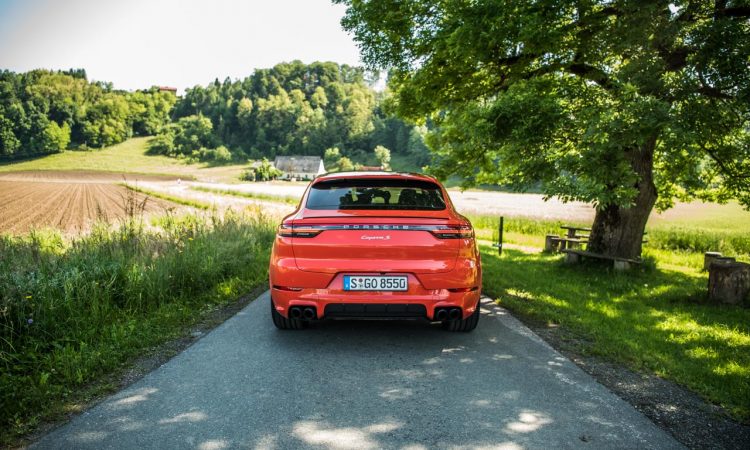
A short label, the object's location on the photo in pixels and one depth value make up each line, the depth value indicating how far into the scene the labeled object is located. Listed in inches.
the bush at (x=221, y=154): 4229.8
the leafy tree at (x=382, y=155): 3969.0
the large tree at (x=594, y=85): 244.7
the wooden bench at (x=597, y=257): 347.3
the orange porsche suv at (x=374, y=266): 158.6
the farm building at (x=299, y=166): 3892.7
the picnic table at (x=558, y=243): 478.6
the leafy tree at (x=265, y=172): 3447.3
